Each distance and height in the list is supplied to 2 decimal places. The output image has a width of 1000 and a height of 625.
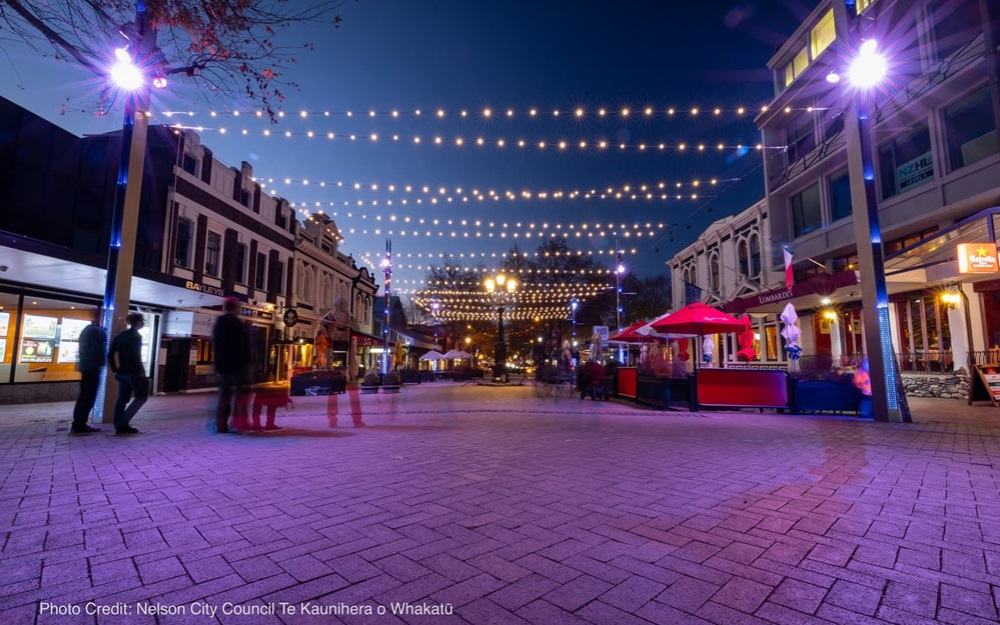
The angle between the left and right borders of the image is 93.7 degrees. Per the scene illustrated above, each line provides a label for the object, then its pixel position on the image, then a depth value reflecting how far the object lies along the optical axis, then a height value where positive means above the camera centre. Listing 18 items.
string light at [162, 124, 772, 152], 11.28 +5.29
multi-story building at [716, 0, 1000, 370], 11.69 +5.66
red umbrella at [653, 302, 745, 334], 11.15 +0.91
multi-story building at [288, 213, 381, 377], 25.14 +3.55
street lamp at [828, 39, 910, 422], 8.22 +2.12
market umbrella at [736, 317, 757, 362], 15.86 +0.60
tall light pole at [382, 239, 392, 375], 21.94 +4.23
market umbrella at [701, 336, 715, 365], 19.51 +0.51
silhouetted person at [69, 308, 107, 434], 6.60 -0.20
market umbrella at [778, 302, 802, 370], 13.21 +0.80
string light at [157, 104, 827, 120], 10.50 +5.54
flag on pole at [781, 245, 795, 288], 18.45 +3.66
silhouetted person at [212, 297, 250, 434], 6.10 +0.07
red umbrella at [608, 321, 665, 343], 15.35 +0.82
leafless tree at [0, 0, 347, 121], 4.29 +3.25
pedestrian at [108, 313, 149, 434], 6.59 -0.23
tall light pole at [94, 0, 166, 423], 7.71 +2.29
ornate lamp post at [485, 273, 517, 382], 21.71 +3.40
